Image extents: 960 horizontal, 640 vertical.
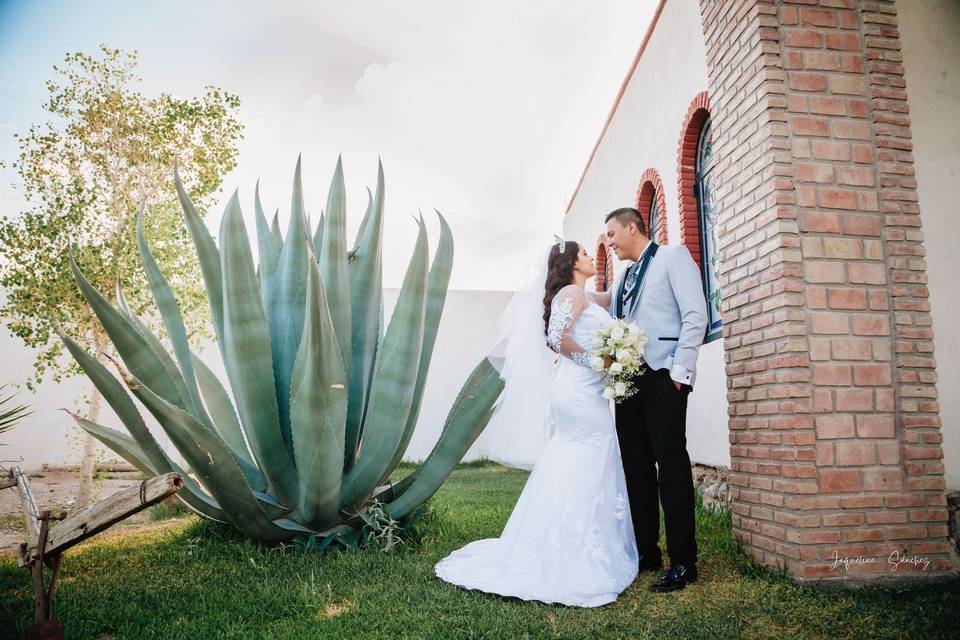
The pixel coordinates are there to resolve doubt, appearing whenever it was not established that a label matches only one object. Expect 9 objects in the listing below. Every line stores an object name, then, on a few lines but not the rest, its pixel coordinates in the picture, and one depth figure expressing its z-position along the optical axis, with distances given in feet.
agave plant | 8.71
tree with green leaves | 18.44
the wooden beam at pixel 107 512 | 5.50
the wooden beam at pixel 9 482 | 7.26
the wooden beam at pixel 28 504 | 6.44
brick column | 8.30
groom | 8.82
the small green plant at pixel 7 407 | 28.91
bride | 8.66
